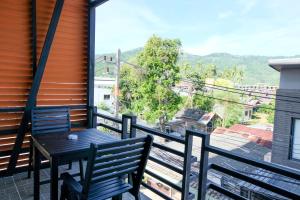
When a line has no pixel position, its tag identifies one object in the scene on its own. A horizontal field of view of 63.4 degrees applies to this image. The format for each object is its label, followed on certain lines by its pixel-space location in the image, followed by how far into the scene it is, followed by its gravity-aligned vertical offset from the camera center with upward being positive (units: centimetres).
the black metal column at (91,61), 388 +28
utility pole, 1060 +64
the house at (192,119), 1850 -294
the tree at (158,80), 1332 +2
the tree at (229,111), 2027 -243
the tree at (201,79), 1681 +18
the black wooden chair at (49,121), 293 -56
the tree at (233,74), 1984 +73
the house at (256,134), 1420 -332
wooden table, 200 -63
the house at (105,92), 1834 -101
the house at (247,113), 2131 -269
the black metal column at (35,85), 311 -12
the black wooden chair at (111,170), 161 -66
